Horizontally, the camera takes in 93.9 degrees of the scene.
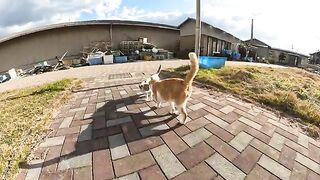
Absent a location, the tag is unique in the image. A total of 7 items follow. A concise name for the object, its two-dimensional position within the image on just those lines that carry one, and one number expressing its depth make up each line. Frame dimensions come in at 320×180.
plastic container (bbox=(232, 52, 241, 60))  14.05
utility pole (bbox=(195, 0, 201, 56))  5.87
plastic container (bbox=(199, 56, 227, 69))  6.65
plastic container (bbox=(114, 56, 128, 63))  12.39
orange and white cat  2.43
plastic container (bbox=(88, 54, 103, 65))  11.67
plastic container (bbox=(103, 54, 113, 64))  11.89
